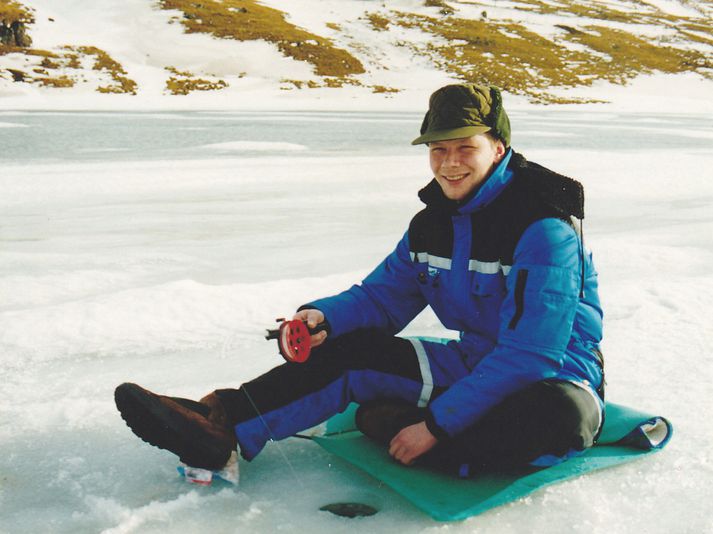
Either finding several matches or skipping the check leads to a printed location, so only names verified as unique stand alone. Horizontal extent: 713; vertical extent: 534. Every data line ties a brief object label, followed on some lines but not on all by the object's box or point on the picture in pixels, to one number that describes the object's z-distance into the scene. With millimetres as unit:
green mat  2027
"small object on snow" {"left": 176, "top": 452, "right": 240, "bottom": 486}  2178
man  2047
